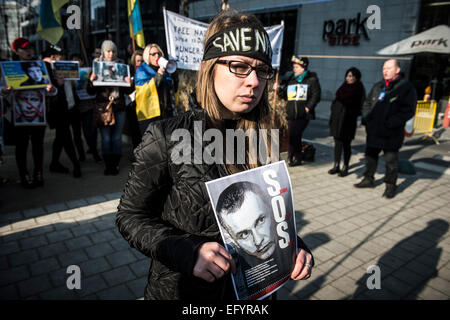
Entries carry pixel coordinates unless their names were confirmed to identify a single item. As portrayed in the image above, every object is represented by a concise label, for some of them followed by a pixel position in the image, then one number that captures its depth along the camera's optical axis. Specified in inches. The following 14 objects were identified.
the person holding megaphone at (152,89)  192.1
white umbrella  403.2
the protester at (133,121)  247.3
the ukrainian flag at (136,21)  235.1
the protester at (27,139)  179.0
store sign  590.6
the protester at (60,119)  208.1
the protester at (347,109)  239.8
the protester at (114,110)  215.9
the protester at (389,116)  195.6
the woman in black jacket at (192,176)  48.8
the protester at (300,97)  255.8
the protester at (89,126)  253.6
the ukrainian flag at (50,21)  195.6
